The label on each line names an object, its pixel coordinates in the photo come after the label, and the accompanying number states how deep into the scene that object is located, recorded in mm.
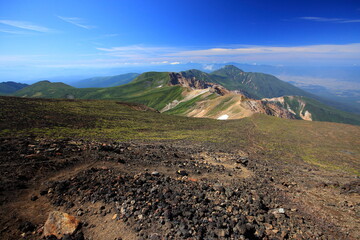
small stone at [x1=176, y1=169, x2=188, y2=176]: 14403
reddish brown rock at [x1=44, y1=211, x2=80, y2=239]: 6898
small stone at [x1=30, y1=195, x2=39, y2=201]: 8383
